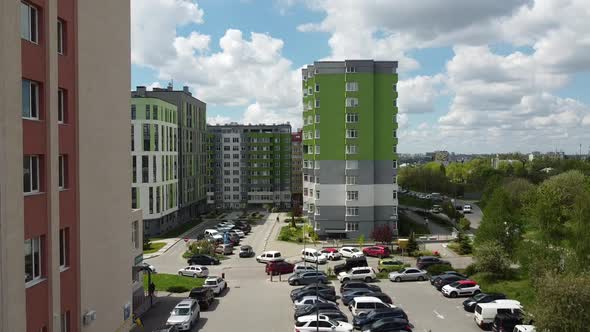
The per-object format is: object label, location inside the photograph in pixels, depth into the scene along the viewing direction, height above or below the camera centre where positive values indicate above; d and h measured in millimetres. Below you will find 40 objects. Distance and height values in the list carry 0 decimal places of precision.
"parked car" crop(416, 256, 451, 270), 41019 -8897
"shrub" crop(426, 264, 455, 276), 37781 -8737
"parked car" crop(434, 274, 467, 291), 34094 -8703
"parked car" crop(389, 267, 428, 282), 37188 -9029
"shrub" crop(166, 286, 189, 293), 33781 -9050
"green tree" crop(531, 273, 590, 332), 19594 -6168
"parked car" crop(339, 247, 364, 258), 45781 -8954
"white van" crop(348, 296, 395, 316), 27398 -8383
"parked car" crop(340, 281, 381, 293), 31953 -8569
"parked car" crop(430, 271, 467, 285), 35344 -8716
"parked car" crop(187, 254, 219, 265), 44562 -9254
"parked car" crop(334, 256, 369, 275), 39594 -8725
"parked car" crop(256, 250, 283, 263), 45531 -9209
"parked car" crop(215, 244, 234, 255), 50000 -9295
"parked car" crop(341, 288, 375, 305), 30156 -8532
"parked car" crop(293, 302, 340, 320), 26781 -8397
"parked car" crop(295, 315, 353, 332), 24094 -8428
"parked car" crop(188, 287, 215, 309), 29859 -8483
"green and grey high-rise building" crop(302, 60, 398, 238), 56688 +1591
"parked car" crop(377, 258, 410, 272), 40125 -9064
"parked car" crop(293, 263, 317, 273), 38462 -8751
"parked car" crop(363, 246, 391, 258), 47469 -9187
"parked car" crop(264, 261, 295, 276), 39844 -9013
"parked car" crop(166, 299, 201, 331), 25141 -8361
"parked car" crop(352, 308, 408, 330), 25219 -8348
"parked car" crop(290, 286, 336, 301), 31209 -8701
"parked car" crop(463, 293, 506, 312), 28422 -8412
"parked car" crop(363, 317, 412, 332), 23859 -8341
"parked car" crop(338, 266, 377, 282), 36491 -8860
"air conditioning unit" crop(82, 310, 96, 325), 14227 -4648
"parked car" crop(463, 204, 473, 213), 86456 -9184
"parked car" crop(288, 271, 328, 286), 36062 -8968
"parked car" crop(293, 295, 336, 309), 28500 -8435
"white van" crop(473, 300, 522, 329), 25672 -8210
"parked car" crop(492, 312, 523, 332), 24266 -8357
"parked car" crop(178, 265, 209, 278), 39656 -9188
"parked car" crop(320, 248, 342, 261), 46094 -9104
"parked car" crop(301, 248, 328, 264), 44297 -9043
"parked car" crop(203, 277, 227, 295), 32981 -8536
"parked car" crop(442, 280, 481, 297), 32250 -8788
